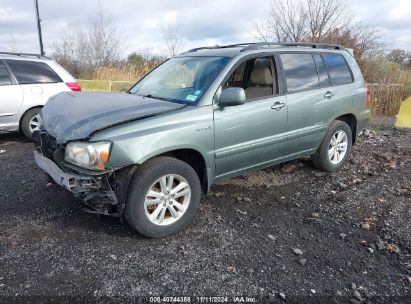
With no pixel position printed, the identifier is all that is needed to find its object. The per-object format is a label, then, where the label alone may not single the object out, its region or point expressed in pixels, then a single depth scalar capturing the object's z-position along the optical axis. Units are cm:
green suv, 314
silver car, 662
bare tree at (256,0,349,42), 1644
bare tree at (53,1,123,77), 2242
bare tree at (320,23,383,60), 1572
